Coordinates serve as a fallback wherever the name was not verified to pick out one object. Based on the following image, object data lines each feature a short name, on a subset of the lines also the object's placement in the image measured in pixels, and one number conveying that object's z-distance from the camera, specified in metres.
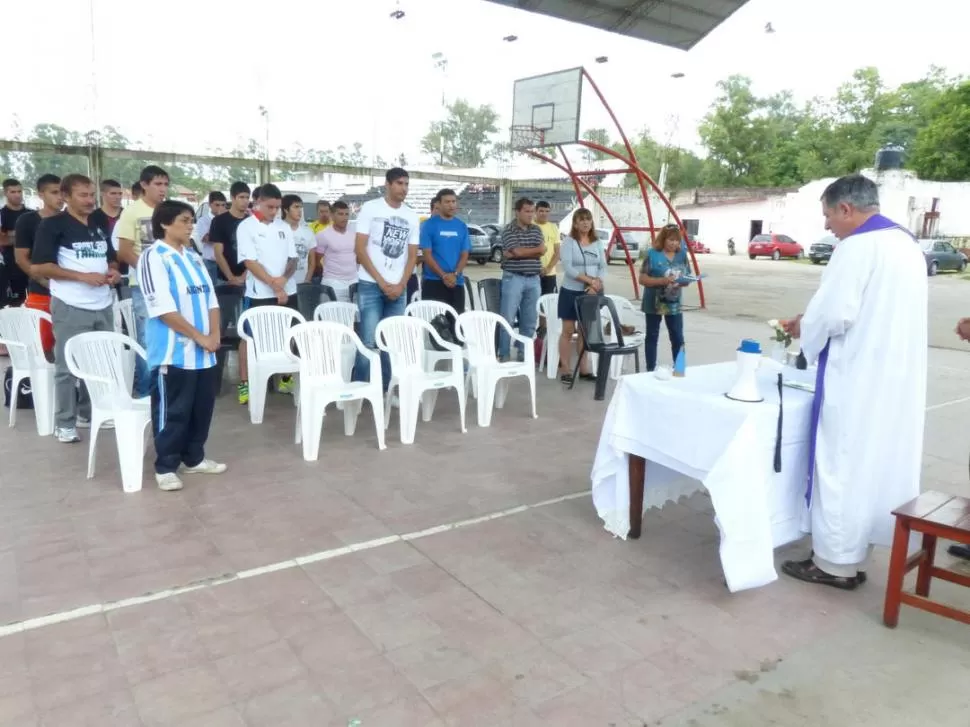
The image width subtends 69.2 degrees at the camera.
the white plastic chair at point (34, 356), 4.67
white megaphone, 2.89
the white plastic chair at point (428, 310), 5.76
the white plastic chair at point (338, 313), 5.78
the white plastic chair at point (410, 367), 4.75
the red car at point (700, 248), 34.81
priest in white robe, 2.74
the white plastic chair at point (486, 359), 5.18
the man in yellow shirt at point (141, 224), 4.85
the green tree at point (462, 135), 40.34
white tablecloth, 2.72
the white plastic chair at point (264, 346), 4.97
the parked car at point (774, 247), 31.25
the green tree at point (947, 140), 36.56
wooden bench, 2.49
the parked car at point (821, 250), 27.68
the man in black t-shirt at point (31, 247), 4.76
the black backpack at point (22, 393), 5.17
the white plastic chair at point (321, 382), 4.34
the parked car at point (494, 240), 21.94
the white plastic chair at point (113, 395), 3.71
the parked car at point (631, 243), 24.21
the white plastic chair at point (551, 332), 6.90
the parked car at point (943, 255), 25.20
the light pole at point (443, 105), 29.06
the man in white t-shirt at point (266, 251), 5.26
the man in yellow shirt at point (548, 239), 7.23
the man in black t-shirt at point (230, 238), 6.14
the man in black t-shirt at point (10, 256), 7.14
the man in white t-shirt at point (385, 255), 5.29
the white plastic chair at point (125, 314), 6.01
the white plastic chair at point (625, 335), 6.75
